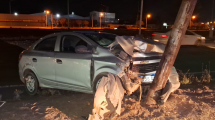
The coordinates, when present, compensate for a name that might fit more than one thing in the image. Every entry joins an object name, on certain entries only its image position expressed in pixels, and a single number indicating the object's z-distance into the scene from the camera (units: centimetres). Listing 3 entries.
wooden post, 327
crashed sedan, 376
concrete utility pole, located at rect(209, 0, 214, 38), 2242
